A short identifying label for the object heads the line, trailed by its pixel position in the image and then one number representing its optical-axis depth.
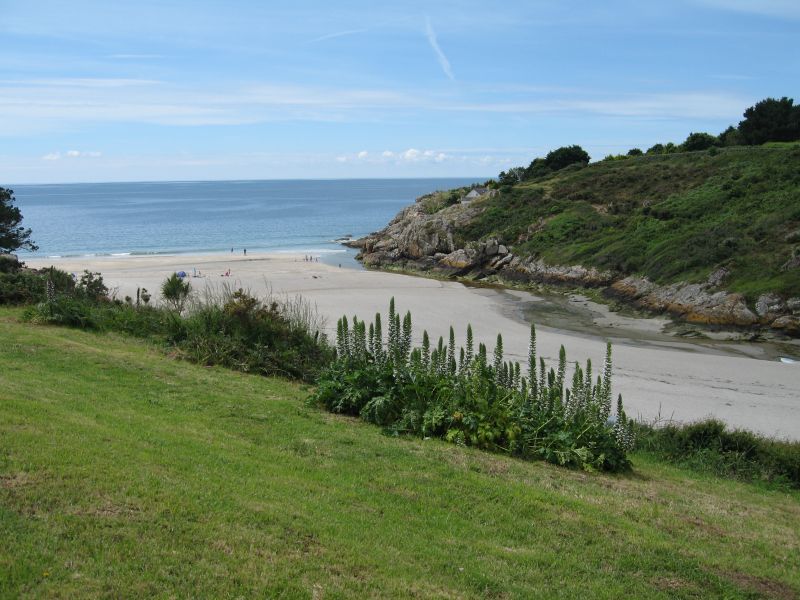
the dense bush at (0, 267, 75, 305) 18.41
